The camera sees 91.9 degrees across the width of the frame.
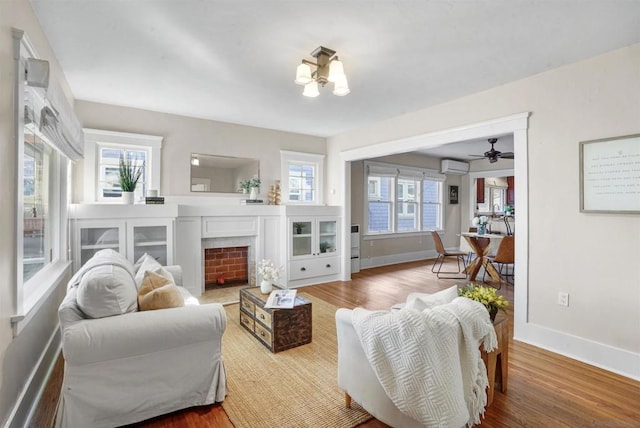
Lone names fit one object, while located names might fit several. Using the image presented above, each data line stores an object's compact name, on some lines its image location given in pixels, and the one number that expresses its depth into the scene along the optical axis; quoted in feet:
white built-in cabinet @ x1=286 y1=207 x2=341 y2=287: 15.98
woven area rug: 6.15
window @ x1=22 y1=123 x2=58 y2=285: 7.45
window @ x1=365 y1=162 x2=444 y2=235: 22.06
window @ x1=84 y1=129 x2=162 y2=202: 12.13
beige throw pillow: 6.53
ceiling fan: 16.49
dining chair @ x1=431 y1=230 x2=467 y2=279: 18.51
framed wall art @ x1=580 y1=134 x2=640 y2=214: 7.64
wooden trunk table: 8.87
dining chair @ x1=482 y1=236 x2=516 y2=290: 15.39
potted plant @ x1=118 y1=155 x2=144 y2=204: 11.86
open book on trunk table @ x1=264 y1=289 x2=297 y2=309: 8.92
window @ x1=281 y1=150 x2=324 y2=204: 16.85
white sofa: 5.45
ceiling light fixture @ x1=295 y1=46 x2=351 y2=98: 7.59
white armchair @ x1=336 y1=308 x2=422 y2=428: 5.37
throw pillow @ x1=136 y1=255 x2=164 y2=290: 8.11
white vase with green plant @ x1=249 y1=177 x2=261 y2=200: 15.42
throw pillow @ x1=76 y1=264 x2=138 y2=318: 5.70
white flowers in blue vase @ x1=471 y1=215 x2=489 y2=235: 18.67
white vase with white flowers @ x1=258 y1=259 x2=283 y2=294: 10.20
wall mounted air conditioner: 25.25
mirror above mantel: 14.42
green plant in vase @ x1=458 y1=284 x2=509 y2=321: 6.41
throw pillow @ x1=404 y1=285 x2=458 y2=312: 5.69
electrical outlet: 8.84
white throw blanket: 4.62
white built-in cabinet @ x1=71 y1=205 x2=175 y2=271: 11.01
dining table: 17.17
